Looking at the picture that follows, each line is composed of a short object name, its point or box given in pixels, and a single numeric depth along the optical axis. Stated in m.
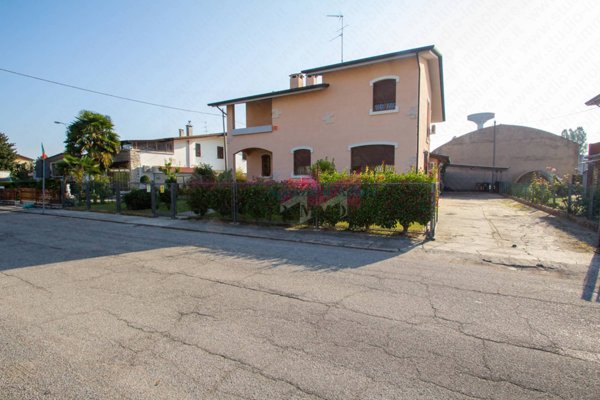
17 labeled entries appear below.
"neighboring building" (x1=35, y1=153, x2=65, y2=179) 17.92
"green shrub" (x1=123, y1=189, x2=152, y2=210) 16.30
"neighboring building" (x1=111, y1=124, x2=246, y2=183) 33.47
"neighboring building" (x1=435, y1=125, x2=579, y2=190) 36.06
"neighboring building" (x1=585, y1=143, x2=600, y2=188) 20.44
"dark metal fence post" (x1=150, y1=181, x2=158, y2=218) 14.32
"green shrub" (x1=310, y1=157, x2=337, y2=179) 14.63
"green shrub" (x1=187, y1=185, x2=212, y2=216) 12.71
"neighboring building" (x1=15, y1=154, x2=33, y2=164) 53.97
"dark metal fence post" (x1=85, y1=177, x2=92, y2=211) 17.97
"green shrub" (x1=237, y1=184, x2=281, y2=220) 10.98
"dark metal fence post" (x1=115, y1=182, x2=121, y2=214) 16.02
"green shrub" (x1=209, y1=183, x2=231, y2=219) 12.16
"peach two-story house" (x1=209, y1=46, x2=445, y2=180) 14.61
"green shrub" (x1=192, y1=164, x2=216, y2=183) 21.15
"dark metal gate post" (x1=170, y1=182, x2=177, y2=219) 13.52
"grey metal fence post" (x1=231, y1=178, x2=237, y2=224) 11.97
